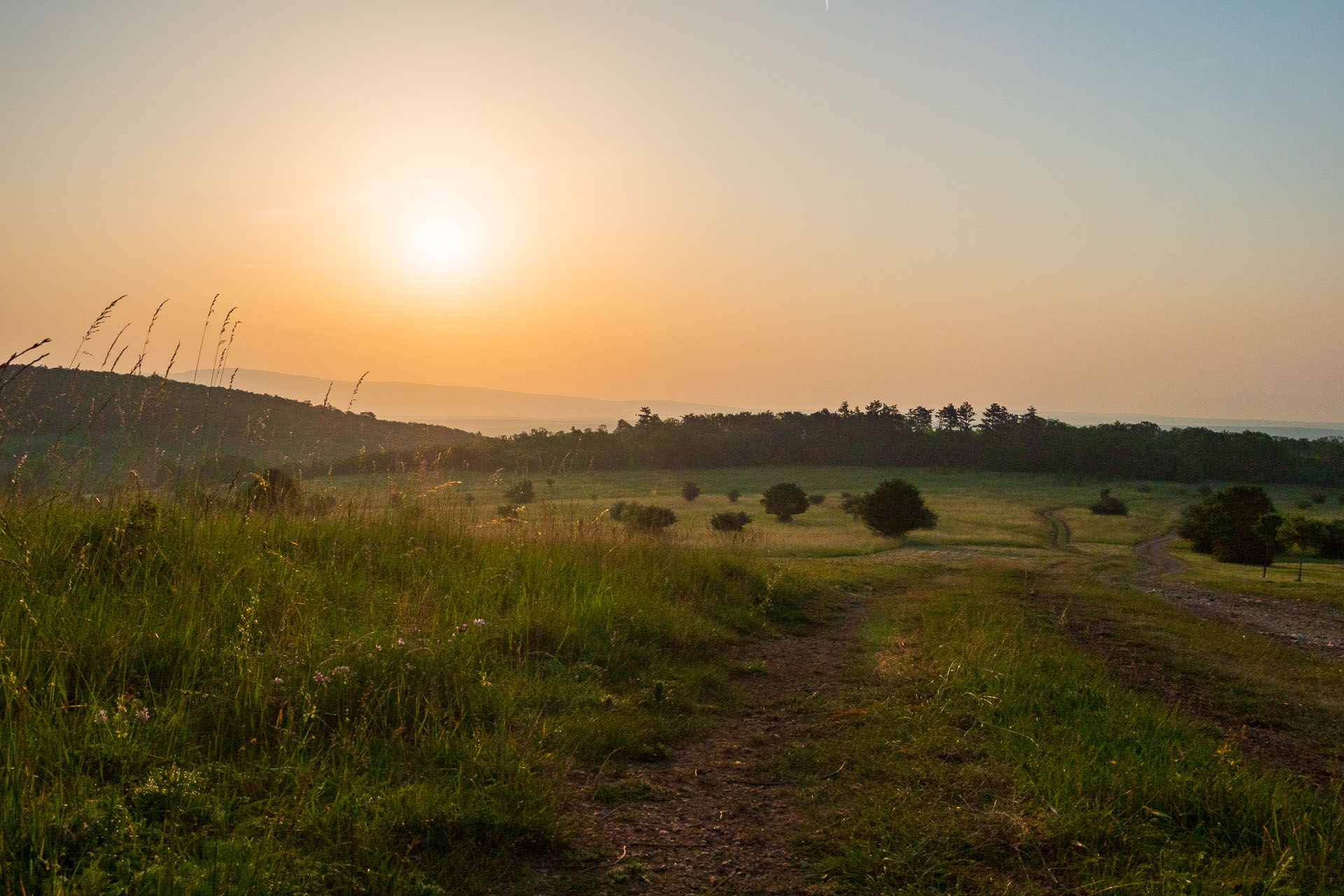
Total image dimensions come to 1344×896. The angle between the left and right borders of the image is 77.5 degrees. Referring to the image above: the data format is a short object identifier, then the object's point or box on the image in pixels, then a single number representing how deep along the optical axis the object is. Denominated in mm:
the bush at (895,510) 46250
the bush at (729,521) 40750
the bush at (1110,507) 58688
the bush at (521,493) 40875
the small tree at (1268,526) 32344
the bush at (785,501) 54719
